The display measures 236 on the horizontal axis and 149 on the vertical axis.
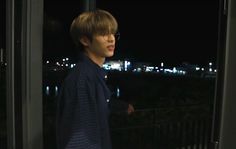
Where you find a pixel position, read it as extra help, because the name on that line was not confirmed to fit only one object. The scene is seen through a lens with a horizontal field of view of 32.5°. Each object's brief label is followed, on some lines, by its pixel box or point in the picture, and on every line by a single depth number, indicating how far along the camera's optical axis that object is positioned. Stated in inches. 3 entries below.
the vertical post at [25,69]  76.6
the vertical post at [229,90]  65.6
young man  59.5
